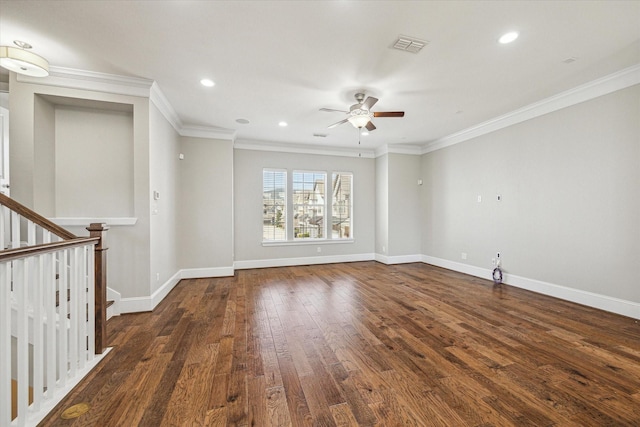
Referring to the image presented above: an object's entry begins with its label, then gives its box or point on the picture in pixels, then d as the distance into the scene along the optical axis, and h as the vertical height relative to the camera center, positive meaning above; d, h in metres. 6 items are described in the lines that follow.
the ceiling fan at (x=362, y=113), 3.46 +1.31
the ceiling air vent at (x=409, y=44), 2.46 +1.62
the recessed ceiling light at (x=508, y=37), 2.38 +1.63
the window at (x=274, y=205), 6.05 +0.15
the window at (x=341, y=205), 6.62 +0.16
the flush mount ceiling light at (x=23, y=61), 2.44 +1.44
